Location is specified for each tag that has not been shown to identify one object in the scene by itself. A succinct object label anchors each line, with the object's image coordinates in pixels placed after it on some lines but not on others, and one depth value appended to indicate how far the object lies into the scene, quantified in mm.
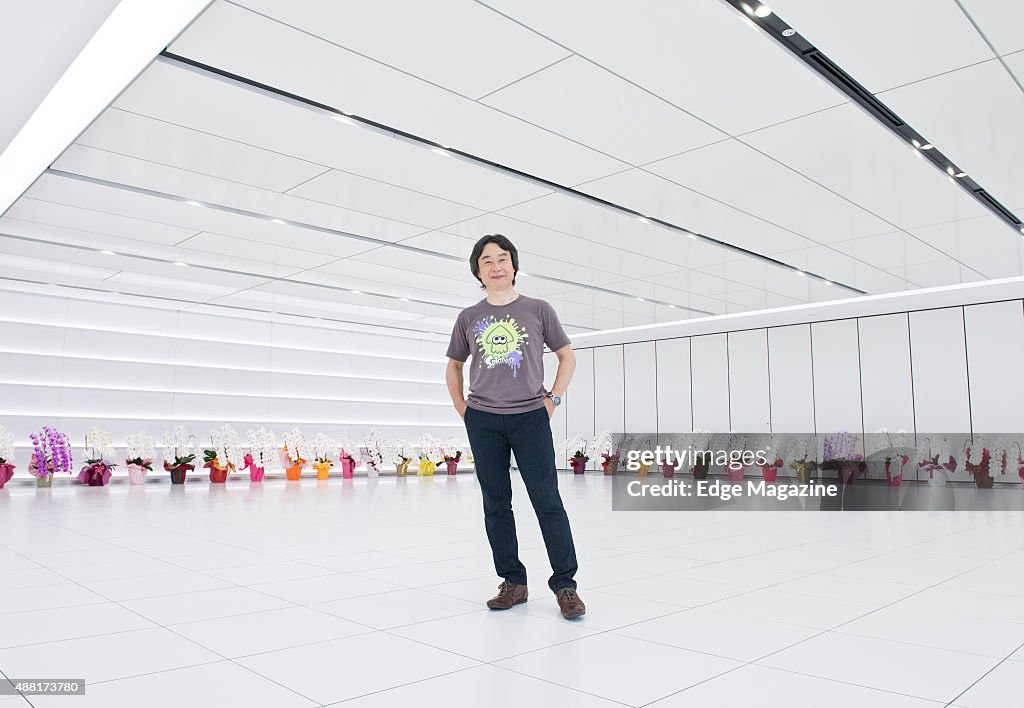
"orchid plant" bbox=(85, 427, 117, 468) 11906
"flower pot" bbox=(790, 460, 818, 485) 12992
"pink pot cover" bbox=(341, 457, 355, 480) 15086
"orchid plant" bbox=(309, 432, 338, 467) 14680
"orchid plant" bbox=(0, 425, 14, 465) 10742
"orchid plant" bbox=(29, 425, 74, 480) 10992
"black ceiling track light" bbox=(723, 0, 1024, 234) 4168
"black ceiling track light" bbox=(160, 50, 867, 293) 4727
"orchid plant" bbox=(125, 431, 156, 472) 12266
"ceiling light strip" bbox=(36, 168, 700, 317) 7000
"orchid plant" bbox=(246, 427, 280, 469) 13578
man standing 3373
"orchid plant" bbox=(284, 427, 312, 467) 14156
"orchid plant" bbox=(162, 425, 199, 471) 12406
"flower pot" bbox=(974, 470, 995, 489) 12609
